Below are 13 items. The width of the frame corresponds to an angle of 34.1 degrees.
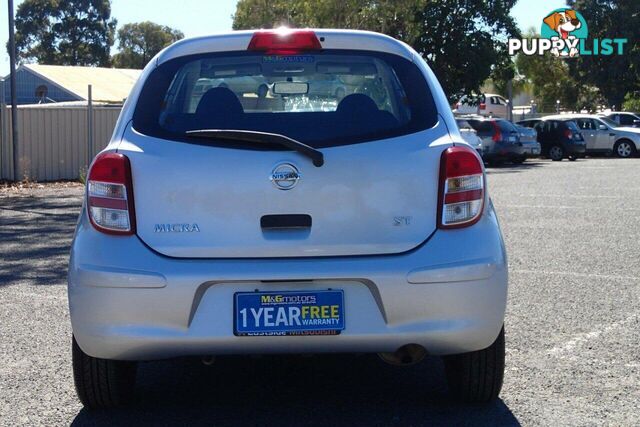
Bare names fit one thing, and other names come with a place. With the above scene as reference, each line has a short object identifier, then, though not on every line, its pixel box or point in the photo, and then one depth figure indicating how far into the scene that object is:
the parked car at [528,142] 28.88
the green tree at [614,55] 44.50
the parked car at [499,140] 28.42
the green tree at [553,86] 56.91
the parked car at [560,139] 31.52
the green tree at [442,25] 33.22
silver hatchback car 4.05
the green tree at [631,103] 50.80
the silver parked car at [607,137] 34.03
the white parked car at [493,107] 59.32
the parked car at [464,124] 28.47
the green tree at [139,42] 79.69
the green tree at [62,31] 69.94
